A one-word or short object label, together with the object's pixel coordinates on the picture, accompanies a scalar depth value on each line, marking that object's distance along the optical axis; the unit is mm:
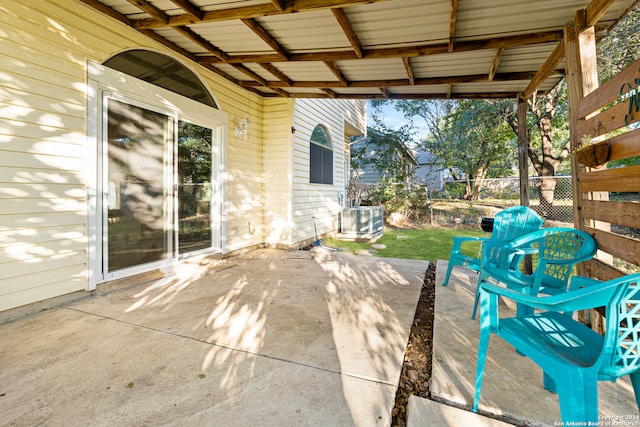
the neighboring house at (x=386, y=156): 12586
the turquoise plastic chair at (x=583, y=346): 1078
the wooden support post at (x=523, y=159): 4133
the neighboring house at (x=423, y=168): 21188
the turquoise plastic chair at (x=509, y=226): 2812
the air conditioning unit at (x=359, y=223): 7566
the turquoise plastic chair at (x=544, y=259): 2240
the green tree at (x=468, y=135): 10570
